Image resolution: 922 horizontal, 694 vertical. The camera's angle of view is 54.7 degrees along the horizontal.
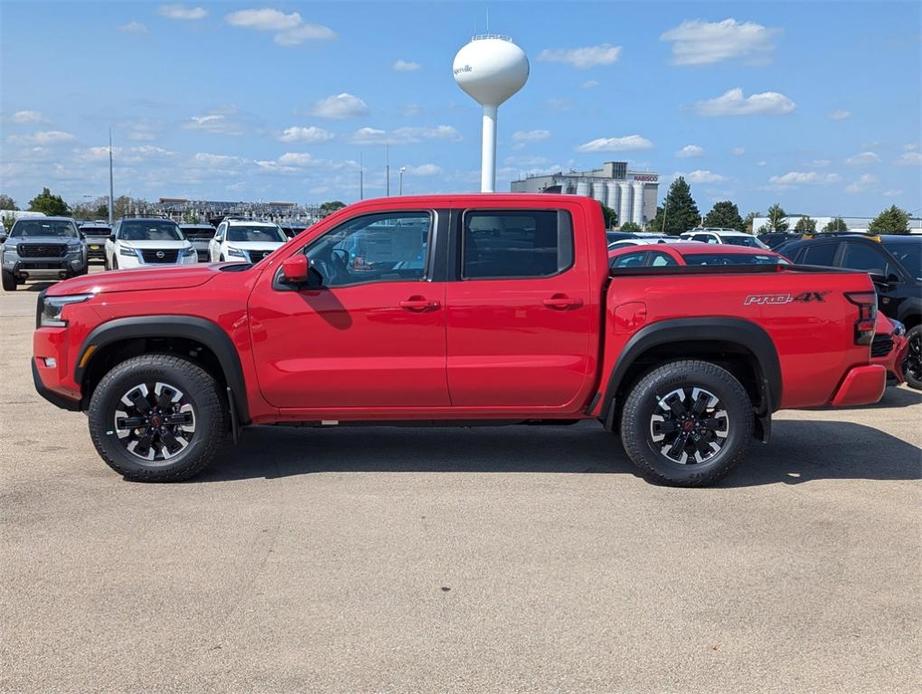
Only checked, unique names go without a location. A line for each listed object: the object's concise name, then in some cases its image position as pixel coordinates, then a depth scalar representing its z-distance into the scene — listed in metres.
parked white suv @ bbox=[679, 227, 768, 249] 28.17
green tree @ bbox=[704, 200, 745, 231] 82.06
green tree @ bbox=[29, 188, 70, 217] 89.81
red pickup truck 5.81
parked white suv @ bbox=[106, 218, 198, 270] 21.33
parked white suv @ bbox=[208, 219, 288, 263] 20.77
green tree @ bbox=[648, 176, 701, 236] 92.69
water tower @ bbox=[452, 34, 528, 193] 56.72
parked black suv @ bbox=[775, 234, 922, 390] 9.75
